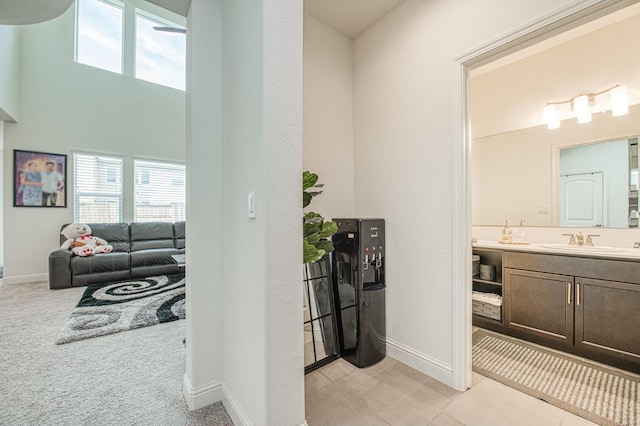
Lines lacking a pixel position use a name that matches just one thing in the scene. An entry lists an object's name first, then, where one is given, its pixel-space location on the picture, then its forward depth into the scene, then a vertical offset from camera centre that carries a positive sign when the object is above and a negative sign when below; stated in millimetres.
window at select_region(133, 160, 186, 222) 5230 +448
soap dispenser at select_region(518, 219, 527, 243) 2826 -228
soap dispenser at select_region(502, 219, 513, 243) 2826 -222
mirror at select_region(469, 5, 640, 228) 2301 +807
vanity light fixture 2262 +978
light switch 1205 +35
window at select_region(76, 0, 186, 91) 4855 +3324
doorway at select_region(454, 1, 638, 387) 1579 +520
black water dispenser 2029 -592
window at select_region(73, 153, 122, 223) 4691 +450
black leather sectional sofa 3898 -688
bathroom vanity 1916 -705
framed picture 4168 +551
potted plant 2076 -806
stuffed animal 4086 -453
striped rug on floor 1562 -1156
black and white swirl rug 2553 -1096
